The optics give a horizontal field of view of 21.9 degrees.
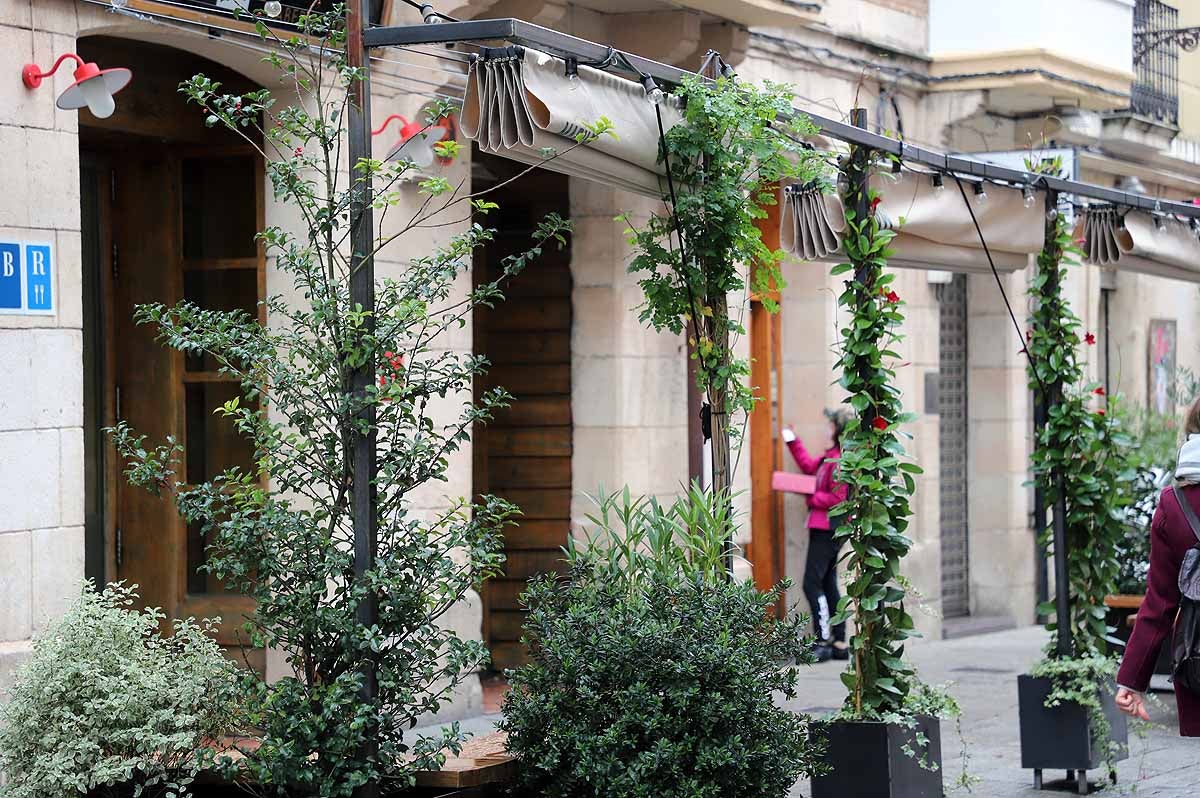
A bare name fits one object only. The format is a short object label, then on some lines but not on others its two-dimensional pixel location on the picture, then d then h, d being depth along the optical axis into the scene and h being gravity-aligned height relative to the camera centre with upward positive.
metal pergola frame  9.47 +1.09
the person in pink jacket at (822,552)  22.82 -1.21
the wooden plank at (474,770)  9.69 -1.20
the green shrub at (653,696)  9.52 -0.96
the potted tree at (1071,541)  14.21 -0.74
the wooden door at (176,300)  16.90 +0.51
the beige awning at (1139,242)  16.19 +0.77
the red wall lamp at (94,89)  12.57 +1.26
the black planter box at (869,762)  11.75 -1.43
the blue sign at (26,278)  13.01 +0.51
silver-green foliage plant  9.21 -0.96
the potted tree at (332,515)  9.12 -0.36
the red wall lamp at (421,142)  15.28 +1.27
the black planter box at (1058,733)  14.18 -1.60
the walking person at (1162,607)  10.09 -0.73
